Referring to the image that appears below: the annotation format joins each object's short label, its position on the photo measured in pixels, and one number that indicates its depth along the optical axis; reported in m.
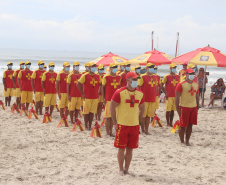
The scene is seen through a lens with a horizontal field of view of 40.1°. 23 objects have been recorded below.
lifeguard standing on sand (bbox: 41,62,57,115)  10.36
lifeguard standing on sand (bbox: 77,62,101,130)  8.46
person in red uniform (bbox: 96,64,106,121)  10.45
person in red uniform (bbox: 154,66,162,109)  8.73
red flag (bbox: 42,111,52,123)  9.77
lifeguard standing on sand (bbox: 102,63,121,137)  8.12
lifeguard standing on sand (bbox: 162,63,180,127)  9.38
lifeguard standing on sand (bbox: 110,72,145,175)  5.18
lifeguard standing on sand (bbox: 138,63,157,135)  8.45
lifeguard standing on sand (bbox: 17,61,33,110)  11.19
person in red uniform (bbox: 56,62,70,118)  9.78
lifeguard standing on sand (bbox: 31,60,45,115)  10.72
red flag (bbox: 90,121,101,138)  8.14
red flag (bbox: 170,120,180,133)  8.68
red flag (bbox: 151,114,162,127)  9.74
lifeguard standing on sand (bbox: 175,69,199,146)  7.28
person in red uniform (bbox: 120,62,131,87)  8.55
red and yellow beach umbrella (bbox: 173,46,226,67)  11.75
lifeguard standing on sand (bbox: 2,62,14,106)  12.91
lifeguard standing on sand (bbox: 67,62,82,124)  9.20
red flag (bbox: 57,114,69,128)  9.25
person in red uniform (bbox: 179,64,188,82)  9.70
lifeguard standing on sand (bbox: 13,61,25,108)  12.02
